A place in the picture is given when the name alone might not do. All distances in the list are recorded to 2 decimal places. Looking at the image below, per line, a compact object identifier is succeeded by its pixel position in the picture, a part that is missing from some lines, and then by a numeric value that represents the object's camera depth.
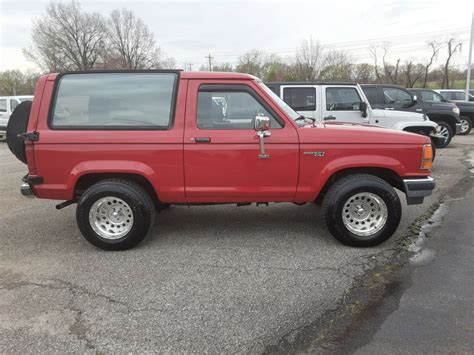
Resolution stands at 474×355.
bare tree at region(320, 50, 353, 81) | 47.41
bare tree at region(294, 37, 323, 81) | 49.09
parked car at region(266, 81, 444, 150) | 8.60
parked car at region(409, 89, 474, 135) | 15.77
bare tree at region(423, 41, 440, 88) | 45.97
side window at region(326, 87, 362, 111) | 8.62
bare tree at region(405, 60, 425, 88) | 46.99
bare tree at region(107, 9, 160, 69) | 56.88
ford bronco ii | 4.26
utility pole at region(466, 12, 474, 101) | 25.05
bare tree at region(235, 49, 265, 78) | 57.91
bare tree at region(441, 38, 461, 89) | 45.03
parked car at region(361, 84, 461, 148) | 10.98
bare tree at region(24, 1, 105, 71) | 51.44
